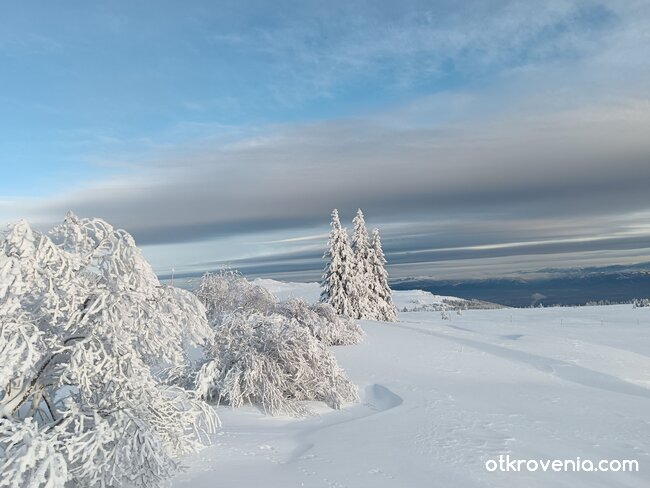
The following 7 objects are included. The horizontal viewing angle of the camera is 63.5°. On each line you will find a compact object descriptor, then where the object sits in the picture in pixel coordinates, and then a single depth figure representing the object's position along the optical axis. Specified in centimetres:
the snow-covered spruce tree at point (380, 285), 4119
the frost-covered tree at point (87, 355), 657
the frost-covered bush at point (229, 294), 2500
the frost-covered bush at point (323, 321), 2264
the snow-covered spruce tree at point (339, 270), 3819
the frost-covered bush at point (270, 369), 1423
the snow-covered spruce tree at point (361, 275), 3875
